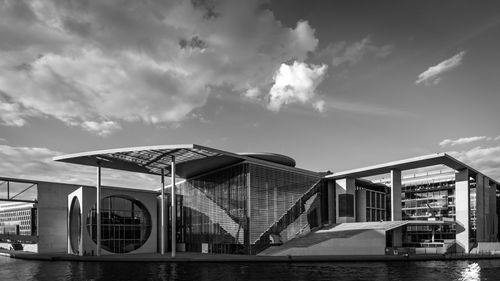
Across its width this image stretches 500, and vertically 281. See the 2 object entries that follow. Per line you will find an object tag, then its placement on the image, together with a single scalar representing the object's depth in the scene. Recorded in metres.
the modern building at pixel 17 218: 78.88
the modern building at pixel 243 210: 56.00
